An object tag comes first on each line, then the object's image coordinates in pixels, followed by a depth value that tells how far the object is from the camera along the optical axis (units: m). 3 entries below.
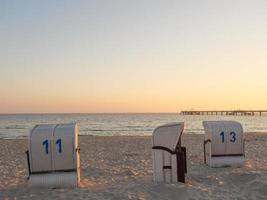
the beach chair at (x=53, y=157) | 8.71
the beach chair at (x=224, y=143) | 11.33
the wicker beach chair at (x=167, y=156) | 9.09
